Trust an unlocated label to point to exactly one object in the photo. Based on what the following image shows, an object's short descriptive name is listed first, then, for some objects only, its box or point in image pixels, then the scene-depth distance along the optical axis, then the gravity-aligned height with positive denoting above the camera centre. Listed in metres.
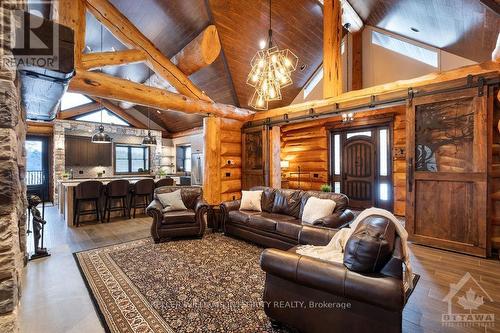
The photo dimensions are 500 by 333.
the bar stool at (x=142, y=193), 6.04 -0.72
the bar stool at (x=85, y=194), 5.22 -0.66
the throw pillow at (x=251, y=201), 4.40 -0.67
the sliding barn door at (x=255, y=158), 6.02 +0.19
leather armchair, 4.03 -0.98
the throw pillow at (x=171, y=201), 4.41 -0.68
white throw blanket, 1.74 -0.77
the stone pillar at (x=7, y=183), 1.29 -0.10
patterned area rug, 2.02 -1.33
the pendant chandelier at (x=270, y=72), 2.77 +1.12
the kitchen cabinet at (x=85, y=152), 8.39 +0.48
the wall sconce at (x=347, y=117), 5.75 +1.19
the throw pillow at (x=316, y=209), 3.51 -0.67
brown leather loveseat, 1.47 -0.82
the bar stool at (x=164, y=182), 6.61 -0.47
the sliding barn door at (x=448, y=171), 3.28 -0.09
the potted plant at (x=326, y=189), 5.53 -0.56
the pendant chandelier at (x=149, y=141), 7.31 +0.75
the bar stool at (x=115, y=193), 5.62 -0.66
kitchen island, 5.32 -0.77
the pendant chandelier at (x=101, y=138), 6.37 +0.74
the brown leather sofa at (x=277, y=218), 3.44 -0.85
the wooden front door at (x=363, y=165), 6.19 +0.00
